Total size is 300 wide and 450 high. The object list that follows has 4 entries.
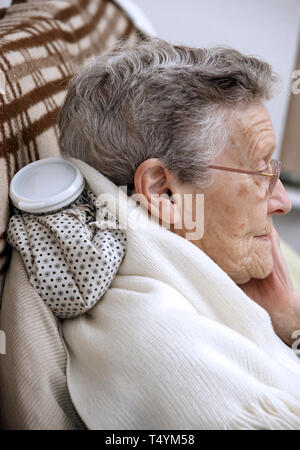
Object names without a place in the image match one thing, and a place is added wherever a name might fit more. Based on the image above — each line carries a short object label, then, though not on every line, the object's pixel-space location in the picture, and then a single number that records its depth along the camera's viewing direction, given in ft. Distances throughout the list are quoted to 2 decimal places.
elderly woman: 2.17
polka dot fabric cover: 2.43
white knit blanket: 2.12
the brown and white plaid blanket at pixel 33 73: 2.85
